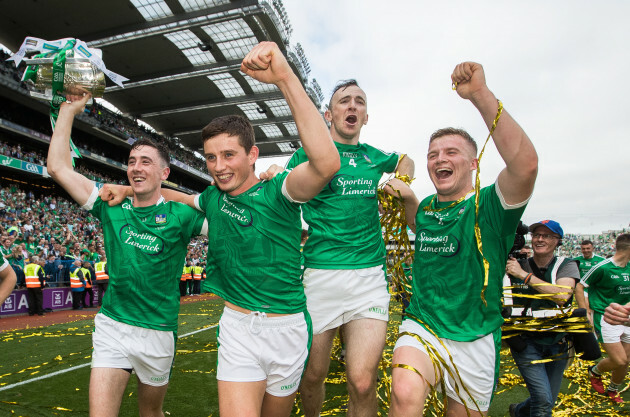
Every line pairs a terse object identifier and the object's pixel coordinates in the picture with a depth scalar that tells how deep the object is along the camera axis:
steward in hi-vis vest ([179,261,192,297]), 22.27
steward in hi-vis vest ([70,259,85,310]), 15.17
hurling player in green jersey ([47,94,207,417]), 3.16
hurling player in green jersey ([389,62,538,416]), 2.53
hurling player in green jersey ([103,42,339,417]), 2.54
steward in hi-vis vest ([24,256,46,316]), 13.02
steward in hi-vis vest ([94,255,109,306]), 15.69
